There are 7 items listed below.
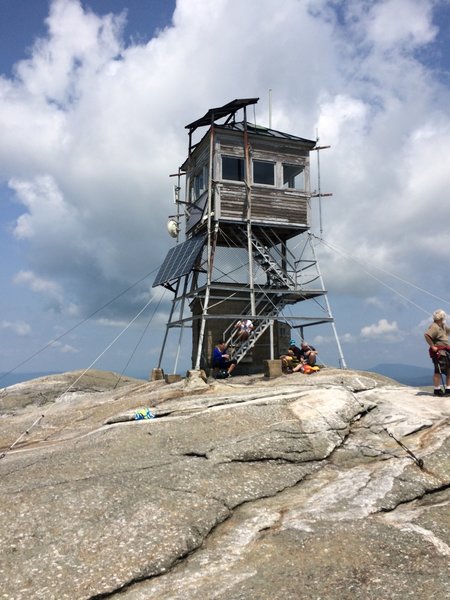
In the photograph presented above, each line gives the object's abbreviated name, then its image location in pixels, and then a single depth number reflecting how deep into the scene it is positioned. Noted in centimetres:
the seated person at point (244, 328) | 2229
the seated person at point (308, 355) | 2049
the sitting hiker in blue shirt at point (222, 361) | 2067
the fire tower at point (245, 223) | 2339
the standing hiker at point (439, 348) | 1438
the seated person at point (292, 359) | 2011
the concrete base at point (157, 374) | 2375
